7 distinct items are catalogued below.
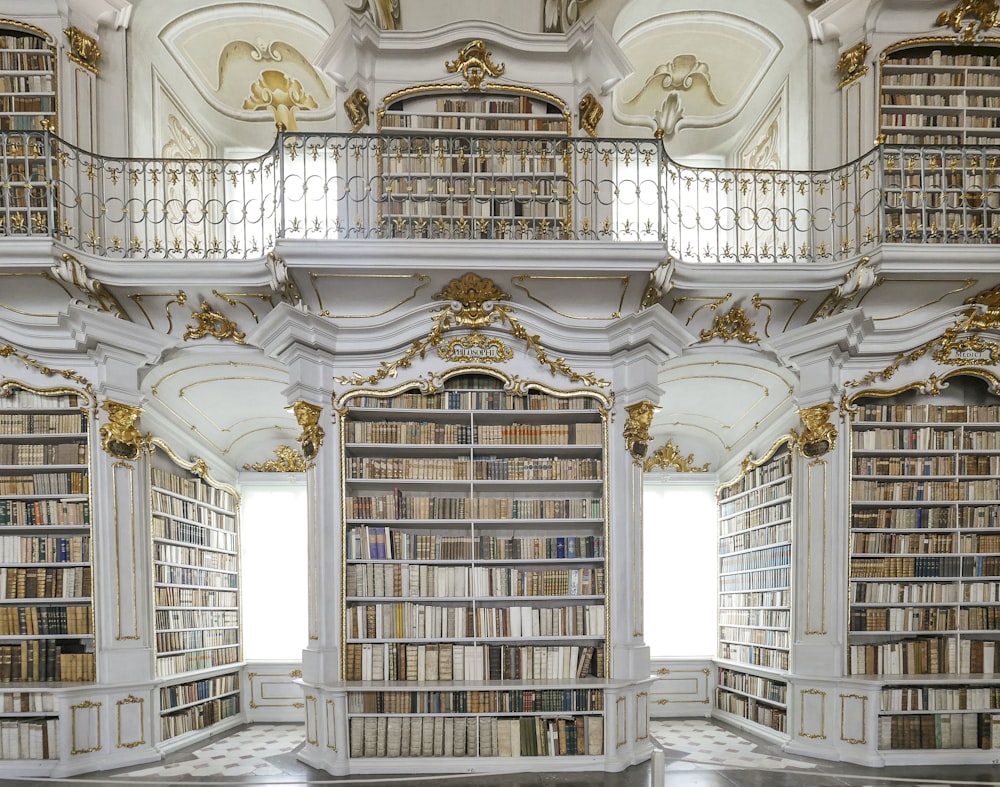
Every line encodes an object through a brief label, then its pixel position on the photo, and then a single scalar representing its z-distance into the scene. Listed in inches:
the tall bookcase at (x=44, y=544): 234.2
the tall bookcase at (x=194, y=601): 258.4
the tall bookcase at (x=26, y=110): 240.8
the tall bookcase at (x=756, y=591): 266.4
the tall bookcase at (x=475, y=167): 247.1
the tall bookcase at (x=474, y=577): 225.5
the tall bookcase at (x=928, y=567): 238.1
